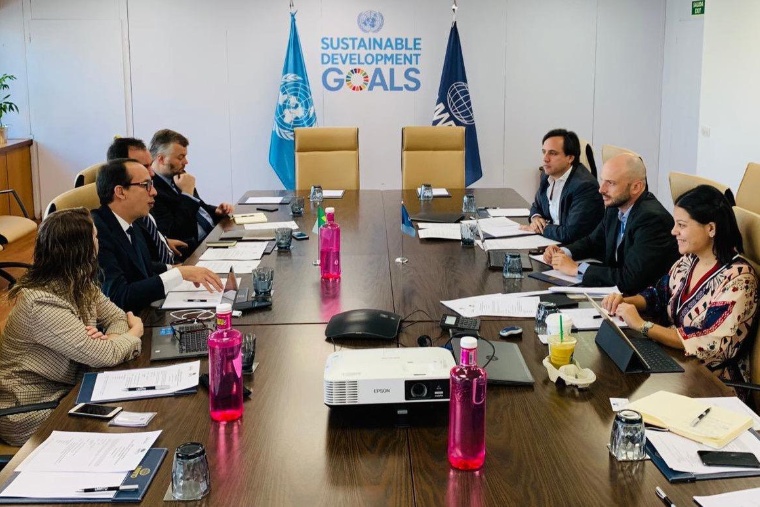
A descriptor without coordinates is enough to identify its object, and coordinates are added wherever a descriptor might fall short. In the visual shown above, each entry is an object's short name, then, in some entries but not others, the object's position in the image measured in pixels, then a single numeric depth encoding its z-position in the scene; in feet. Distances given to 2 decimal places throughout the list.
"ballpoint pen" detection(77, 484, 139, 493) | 5.59
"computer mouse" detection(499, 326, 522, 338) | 8.64
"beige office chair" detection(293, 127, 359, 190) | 20.42
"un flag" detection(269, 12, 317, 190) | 24.43
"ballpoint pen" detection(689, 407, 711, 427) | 6.44
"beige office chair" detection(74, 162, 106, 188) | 15.47
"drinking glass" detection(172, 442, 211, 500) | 5.45
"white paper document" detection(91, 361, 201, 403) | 7.24
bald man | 11.25
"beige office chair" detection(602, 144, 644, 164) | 16.21
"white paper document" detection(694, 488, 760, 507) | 5.37
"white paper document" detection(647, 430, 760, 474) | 5.86
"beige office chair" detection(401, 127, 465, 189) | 20.51
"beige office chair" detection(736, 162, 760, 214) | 13.07
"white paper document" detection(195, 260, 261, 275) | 11.75
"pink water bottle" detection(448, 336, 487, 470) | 5.71
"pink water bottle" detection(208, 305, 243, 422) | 6.56
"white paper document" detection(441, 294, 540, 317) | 9.44
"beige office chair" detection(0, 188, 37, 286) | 17.71
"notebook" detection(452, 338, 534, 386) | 7.35
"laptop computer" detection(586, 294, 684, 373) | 7.66
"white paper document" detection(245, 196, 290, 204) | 17.78
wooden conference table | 5.57
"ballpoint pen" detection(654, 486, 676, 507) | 5.38
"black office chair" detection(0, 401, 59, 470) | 7.70
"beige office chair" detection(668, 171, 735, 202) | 11.14
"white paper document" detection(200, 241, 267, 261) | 12.55
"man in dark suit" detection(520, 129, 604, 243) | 14.44
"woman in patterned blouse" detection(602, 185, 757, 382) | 8.56
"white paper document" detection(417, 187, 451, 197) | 18.53
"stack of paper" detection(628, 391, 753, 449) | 6.26
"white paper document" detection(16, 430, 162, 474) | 5.90
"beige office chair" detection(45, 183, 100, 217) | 12.75
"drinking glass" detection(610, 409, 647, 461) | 5.96
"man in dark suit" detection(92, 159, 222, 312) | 10.06
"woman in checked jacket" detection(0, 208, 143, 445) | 8.04
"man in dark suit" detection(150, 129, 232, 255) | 15.81
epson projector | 6.36
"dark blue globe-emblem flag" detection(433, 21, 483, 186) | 24.53
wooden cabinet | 23.52
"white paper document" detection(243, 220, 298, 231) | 14.88
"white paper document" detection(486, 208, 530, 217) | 16.08
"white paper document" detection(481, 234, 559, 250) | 13.14
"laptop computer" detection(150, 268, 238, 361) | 8.17
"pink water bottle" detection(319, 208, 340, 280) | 11.09
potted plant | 24.08
